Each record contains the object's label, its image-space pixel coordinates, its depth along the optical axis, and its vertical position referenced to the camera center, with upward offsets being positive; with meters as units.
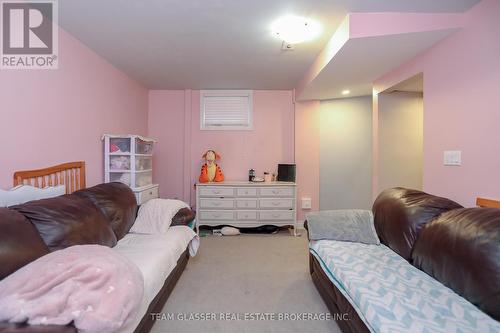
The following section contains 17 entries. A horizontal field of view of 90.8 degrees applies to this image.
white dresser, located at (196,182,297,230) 3.65 -0.59
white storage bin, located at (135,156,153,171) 2.96 +0.01
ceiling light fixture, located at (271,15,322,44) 2.02 +1.18
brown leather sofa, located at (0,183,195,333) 1.21 -0.41
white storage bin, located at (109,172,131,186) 2.90 -0.15
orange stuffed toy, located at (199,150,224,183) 3.87 -0.11
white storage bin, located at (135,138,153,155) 2.95 +0.22
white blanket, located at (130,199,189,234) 2.32 -0.51
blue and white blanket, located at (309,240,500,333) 1.09 -0.69
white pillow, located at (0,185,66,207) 1.60 -0.22
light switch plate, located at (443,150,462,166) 1.86 +0.06
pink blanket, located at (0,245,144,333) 0.94 -0.53
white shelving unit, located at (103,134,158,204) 2.84 +0.03
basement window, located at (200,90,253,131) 4.11 +0.91
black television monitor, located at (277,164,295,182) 3.97 -0.13
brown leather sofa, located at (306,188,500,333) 1.21 -0.48
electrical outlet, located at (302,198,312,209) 4.09 -0.64
